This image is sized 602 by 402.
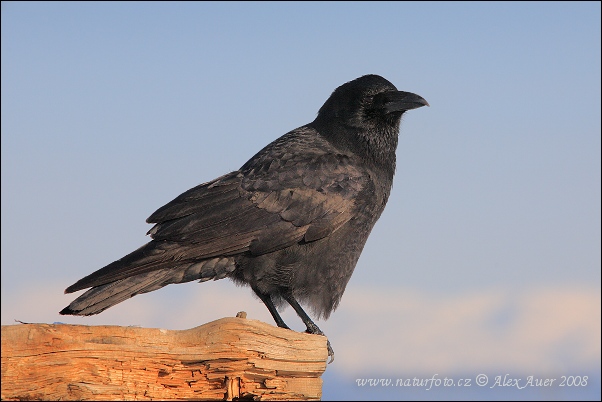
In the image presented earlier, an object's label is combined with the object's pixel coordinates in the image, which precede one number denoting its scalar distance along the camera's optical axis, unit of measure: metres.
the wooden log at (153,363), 8.38
